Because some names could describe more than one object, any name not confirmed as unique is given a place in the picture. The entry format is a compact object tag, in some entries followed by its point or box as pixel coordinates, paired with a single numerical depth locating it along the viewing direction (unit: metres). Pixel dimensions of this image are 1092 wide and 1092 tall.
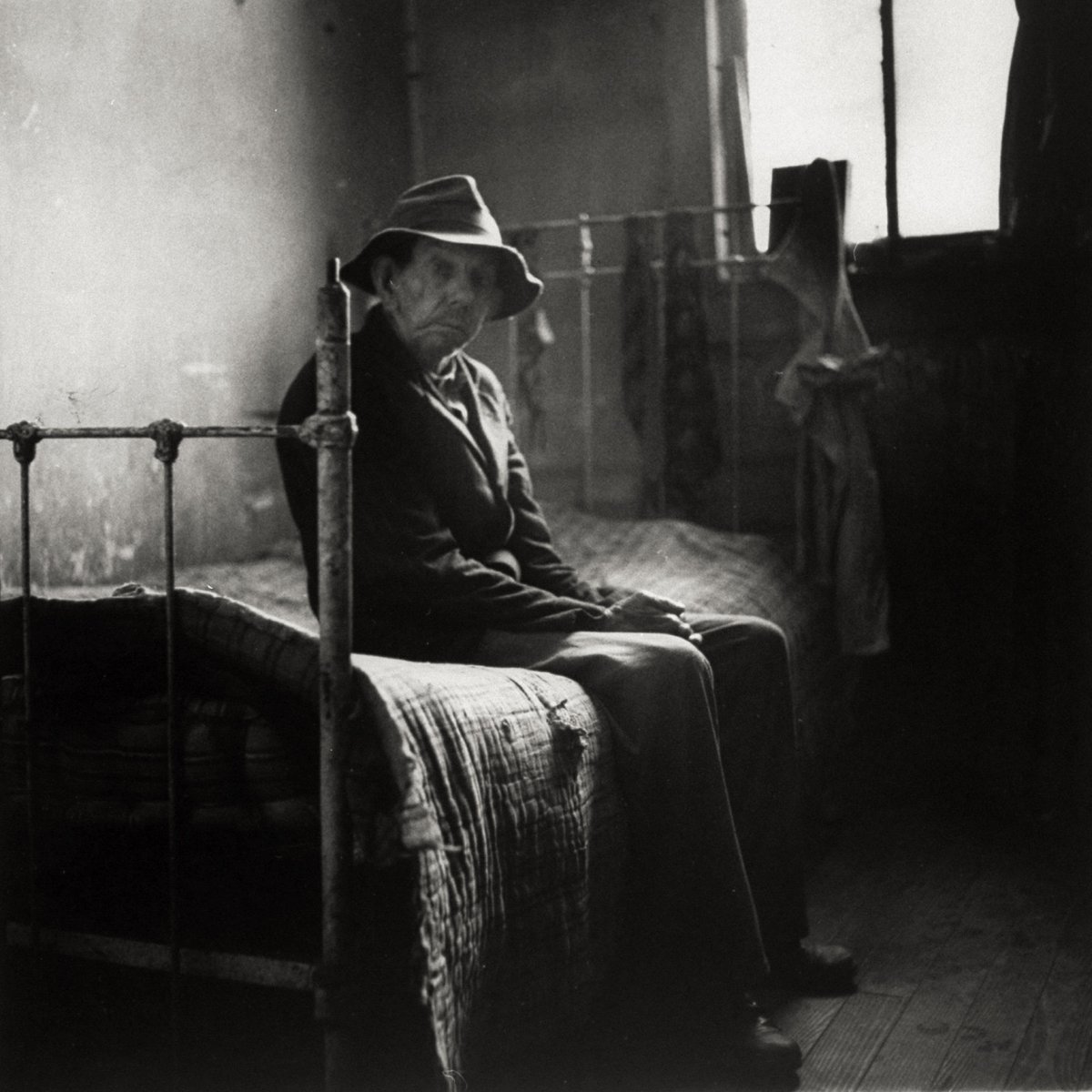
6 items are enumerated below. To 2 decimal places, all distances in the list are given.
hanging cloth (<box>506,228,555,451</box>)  4.07
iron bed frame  1.56
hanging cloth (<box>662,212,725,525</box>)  3.94
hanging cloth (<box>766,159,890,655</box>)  3.54
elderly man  2.05
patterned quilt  1.59
